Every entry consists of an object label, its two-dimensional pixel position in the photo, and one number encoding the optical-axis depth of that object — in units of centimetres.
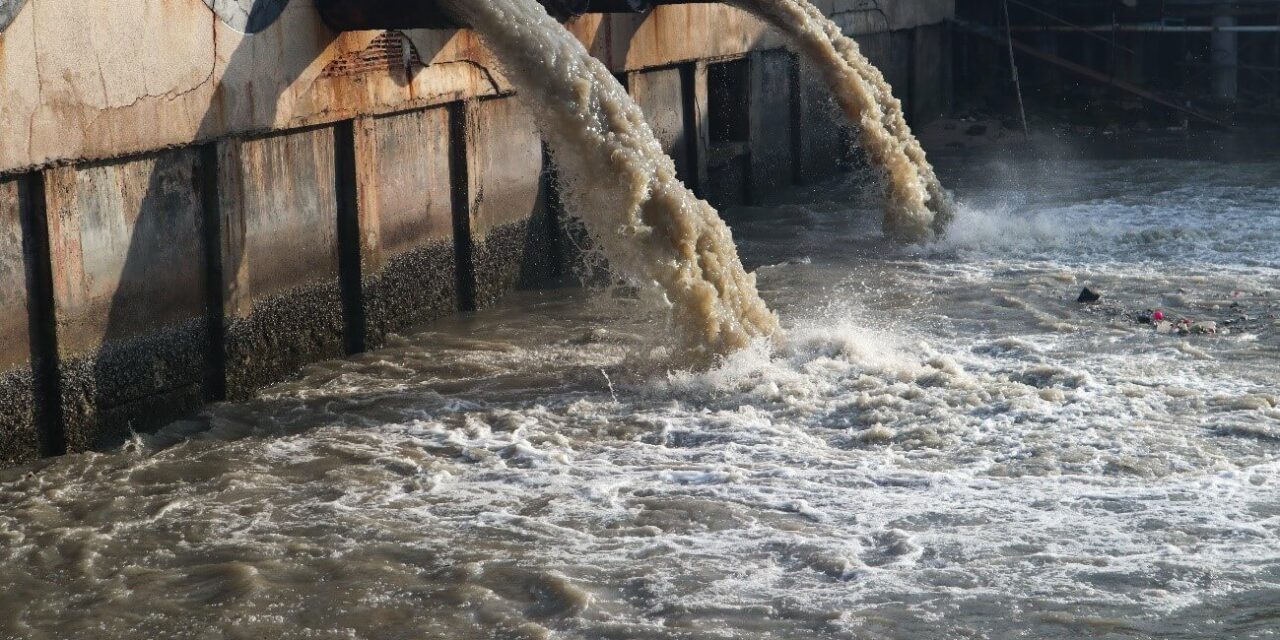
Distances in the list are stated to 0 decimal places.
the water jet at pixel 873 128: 2828
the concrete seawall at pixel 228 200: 1553
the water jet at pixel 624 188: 1916
